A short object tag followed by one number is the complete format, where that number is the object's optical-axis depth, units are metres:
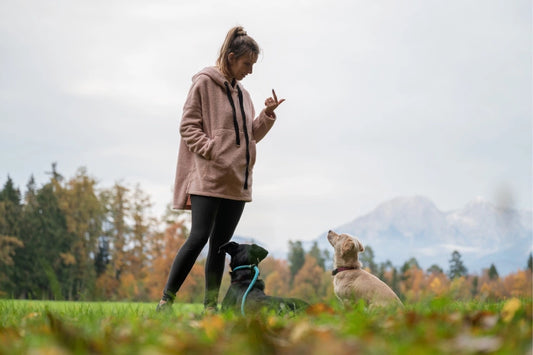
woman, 4.76
